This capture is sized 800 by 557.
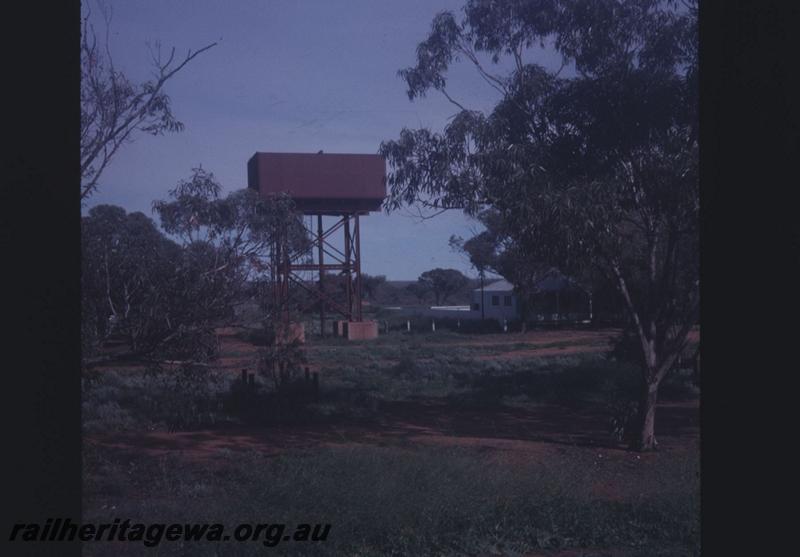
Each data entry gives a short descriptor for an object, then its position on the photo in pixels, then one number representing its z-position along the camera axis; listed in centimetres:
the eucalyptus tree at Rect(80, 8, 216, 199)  855
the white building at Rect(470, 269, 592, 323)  4153
